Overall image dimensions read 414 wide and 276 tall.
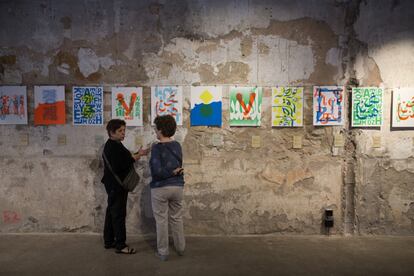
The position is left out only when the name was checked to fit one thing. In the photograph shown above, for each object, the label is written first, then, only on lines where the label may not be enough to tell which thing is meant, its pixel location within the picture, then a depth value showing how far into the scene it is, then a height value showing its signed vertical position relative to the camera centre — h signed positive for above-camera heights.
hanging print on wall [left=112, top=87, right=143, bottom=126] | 3.86 +0.24
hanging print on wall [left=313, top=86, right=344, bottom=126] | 3.83 +0.24
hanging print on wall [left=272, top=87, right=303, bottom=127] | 3.84 +0.21
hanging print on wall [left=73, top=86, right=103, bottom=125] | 3.86 +0.23
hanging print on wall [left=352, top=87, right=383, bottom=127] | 3.81 +0.23
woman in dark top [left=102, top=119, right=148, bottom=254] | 3.31 -0.54
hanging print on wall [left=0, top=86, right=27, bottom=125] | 3.88 +0.23
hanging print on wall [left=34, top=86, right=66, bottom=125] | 3.87 +0.23
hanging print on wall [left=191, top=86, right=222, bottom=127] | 3.83 +0.22
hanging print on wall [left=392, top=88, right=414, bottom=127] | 3.82 +0.22
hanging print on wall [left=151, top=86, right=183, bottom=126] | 3.85 +0.28
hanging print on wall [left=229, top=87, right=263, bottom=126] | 3.84 +0.22
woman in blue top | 3.14 -0.54
